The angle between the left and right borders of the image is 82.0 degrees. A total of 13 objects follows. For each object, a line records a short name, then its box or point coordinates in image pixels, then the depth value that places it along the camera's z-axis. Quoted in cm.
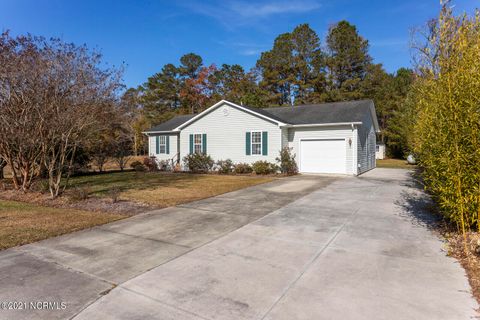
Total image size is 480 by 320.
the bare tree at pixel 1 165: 1318
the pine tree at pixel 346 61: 3475
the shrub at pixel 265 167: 1551
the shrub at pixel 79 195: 829
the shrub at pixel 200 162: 1781
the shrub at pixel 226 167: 1694
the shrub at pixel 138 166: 1988
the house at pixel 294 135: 1502
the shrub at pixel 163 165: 2016
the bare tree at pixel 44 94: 833
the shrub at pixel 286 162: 1540
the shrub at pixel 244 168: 1628
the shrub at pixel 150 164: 1978
